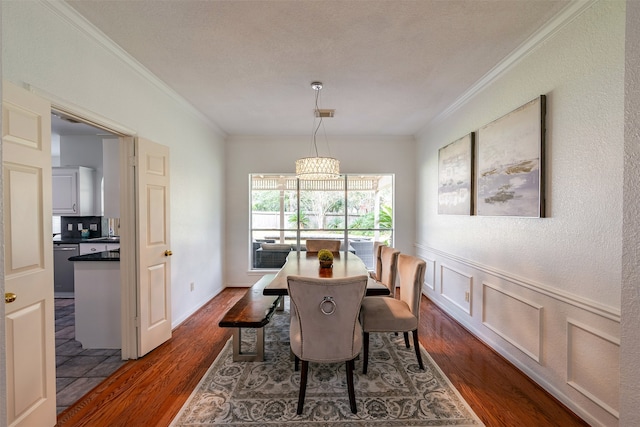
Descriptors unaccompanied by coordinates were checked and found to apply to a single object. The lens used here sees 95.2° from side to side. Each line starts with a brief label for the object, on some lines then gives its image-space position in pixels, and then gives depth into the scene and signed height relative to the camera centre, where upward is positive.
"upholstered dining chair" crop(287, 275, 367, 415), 1.84 -0.72
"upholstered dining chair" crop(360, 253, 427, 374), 2.39 -0.86
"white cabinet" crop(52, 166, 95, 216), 4.67 +0.30
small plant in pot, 2.86 -0.49
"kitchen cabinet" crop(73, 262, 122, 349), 2.73 -0.89
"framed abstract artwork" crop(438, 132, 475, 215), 3.12 +0.39
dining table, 2.20 -0.58
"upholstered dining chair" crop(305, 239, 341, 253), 4.25 -0.51
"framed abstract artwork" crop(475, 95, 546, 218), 2.17 +0.39
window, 5.12 -0.04
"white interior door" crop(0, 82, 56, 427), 1.54 -0.28
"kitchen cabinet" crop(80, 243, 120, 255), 4.30 -0.55
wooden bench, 2.35 -0.90
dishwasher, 4.32 -0.89
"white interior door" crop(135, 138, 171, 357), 2.61 -0.33
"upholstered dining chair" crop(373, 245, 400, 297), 2.91 -0.60
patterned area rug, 1.88 -1.34
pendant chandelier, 3.36 +0.48
